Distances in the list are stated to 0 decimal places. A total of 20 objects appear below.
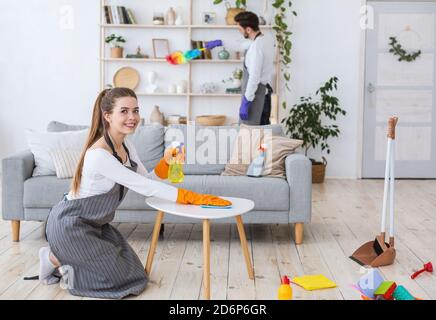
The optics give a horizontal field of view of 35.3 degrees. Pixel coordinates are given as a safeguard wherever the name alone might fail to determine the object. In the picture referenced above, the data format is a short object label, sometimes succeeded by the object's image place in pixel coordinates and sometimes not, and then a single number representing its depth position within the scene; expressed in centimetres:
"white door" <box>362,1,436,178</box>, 732
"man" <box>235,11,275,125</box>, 575
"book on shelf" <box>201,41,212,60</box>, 728
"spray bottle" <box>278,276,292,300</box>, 328
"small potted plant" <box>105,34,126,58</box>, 720
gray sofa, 450
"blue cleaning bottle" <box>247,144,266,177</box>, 470
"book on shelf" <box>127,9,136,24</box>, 722
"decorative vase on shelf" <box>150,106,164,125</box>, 722
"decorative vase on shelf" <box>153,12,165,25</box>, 723
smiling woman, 345
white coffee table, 330
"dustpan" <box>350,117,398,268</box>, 408
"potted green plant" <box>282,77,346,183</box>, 713
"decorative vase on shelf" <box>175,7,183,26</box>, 726
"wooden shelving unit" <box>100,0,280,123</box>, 722
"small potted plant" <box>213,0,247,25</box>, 720
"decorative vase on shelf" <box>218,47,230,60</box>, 721
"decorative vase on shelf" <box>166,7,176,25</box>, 725
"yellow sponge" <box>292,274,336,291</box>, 364
